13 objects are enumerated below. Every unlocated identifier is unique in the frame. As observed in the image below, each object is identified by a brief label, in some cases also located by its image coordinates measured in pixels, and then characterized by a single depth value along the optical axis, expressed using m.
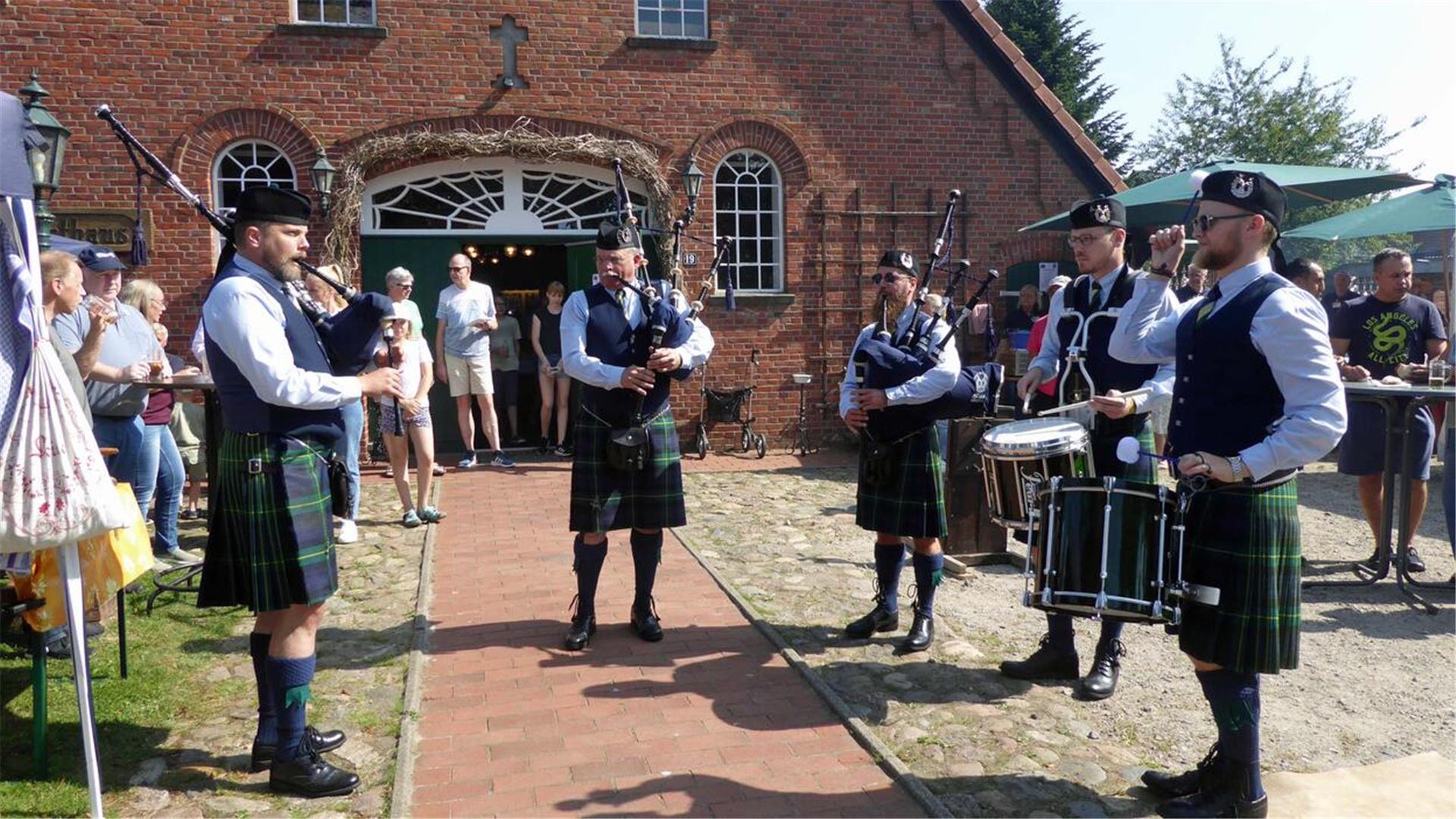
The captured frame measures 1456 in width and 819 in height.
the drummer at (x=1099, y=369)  4.19
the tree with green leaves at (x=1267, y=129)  31.61
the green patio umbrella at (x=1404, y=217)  9.70
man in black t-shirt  6.55
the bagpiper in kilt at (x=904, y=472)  4.77
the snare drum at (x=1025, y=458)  3.63
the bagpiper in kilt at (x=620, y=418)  4.80
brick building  9.96
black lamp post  7.18
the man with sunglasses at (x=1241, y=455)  3.07
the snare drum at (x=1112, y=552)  3.24
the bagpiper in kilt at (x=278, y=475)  3.42
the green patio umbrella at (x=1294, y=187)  9.63
